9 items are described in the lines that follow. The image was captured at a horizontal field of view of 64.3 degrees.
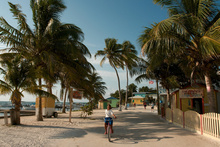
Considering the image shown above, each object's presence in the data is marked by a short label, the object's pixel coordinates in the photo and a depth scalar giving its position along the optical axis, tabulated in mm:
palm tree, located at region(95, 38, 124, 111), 25741
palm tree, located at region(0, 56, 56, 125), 9875
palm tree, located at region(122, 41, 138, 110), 20473
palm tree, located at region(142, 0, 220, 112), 7672
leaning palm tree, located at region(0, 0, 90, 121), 11305
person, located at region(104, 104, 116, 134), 7105
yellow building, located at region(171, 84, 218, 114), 11196
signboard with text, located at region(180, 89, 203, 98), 11109
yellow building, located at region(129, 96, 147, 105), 52222
